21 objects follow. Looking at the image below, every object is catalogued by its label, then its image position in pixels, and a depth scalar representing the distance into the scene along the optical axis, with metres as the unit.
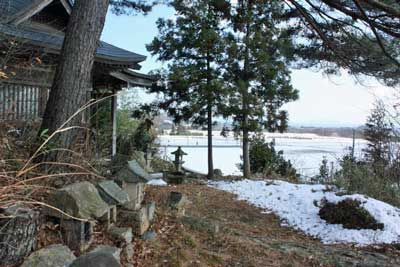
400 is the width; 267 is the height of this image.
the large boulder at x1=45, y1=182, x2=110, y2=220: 2.33
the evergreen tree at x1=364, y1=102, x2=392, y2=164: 8.11
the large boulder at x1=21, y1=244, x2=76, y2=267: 1.93
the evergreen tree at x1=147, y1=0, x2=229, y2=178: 9.59
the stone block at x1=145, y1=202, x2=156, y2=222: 3.38
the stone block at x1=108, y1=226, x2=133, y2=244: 2.72
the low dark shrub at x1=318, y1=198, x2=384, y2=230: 5.03
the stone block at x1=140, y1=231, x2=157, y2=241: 3.10
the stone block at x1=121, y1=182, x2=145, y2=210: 3.23
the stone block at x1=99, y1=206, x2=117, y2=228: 2.77
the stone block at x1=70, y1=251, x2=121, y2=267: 1.82
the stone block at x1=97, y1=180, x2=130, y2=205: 2.82
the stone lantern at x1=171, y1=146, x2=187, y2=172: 10.01
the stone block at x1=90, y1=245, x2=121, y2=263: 2.36
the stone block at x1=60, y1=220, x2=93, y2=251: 2.33
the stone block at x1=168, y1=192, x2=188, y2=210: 4.35
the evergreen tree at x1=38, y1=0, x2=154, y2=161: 2.97
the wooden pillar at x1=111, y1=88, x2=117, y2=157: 7.42
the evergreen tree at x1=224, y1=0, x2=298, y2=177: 9.66
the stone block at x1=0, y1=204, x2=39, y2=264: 1.88
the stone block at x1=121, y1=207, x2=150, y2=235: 3.06
